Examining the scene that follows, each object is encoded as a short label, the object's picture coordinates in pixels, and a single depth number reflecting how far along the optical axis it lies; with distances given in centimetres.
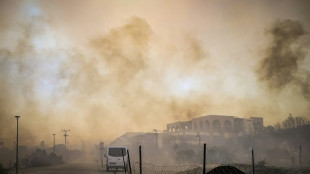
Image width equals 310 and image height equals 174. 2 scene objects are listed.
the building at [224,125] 10725
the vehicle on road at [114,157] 3900
